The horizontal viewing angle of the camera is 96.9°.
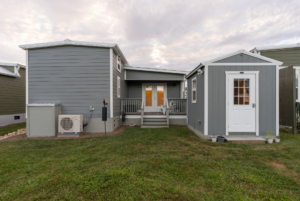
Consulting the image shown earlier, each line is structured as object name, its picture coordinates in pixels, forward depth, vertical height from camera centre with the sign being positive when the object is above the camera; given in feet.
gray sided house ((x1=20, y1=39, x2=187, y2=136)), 18.57 +3.15
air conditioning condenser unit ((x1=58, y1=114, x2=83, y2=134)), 16.87 -3.01
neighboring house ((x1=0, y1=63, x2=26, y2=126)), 25.23 +1.46
